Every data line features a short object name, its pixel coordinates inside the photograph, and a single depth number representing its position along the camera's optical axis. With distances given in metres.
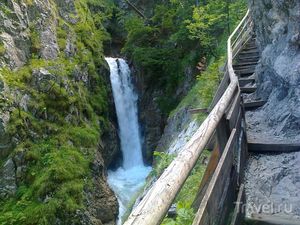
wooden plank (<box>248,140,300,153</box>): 5.11
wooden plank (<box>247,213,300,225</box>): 3.29
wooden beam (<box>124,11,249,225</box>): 1.65
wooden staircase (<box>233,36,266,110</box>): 7.54
